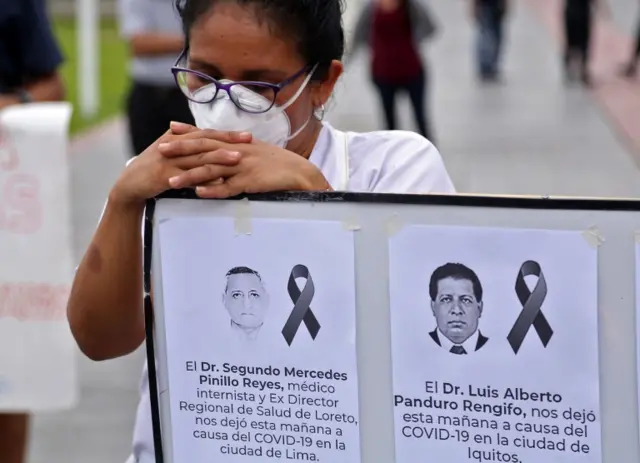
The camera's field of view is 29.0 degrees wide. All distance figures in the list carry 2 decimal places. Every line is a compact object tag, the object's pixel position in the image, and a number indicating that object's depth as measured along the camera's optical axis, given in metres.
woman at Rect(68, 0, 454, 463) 1.89
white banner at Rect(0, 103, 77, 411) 3.65
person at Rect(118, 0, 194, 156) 5.41
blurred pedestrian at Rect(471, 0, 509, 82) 17.27
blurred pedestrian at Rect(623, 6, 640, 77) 17.19
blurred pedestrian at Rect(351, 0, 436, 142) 10.16
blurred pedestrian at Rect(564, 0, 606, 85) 16.39
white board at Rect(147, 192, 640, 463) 1.71
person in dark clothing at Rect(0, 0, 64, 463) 3.96
